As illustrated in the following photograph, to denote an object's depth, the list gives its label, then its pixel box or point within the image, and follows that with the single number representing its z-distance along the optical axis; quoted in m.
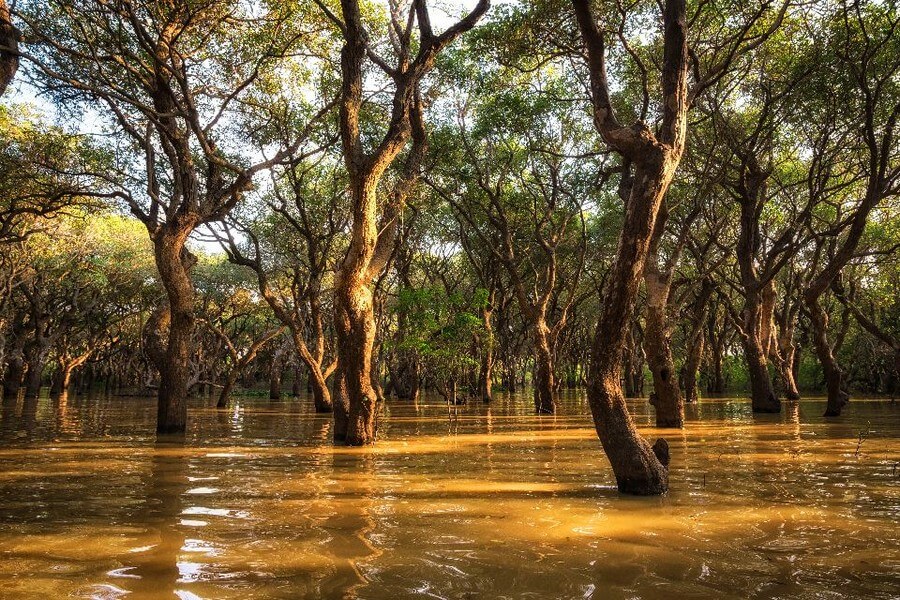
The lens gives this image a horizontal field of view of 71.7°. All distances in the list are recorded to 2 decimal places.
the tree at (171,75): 13.09
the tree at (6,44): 9.67
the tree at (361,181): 10.53
